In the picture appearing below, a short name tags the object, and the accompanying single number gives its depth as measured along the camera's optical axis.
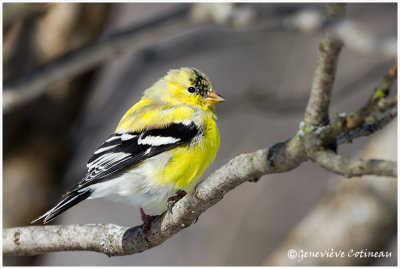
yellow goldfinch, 4.61
